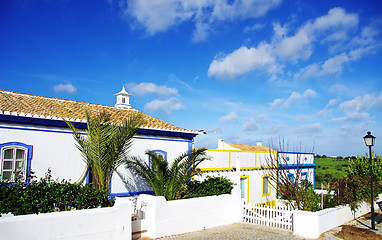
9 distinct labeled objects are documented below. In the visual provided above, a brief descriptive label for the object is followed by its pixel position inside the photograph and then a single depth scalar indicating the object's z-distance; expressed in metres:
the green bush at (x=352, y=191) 12.73
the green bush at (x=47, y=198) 7.06
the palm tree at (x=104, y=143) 8.95
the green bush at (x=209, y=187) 11.44
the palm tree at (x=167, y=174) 10.12
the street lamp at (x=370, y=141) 11.30
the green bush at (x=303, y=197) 10.63
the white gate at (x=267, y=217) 10.85
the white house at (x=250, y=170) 14.78
